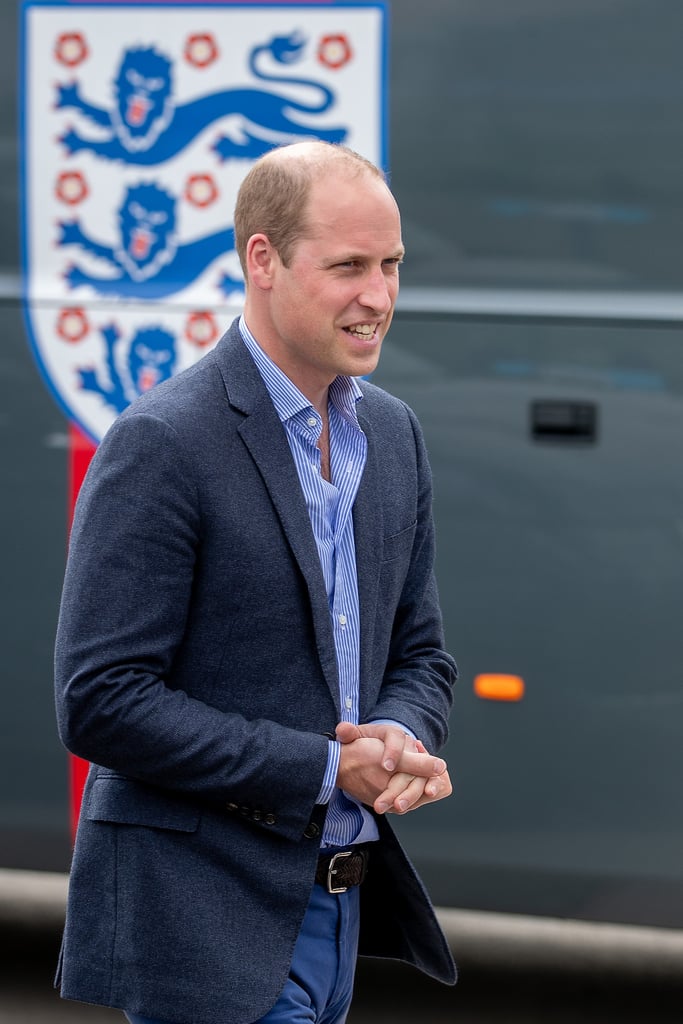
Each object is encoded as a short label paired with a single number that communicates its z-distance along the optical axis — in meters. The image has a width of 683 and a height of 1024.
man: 10.79
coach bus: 12.06
